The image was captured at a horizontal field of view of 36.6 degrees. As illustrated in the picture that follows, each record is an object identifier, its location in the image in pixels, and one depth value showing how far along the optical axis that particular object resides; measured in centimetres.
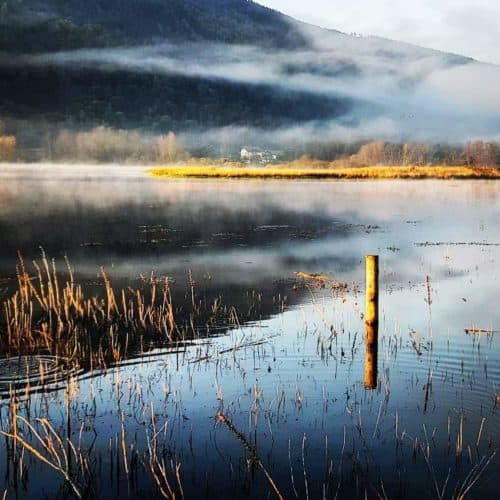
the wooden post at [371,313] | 1639
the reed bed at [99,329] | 1741
